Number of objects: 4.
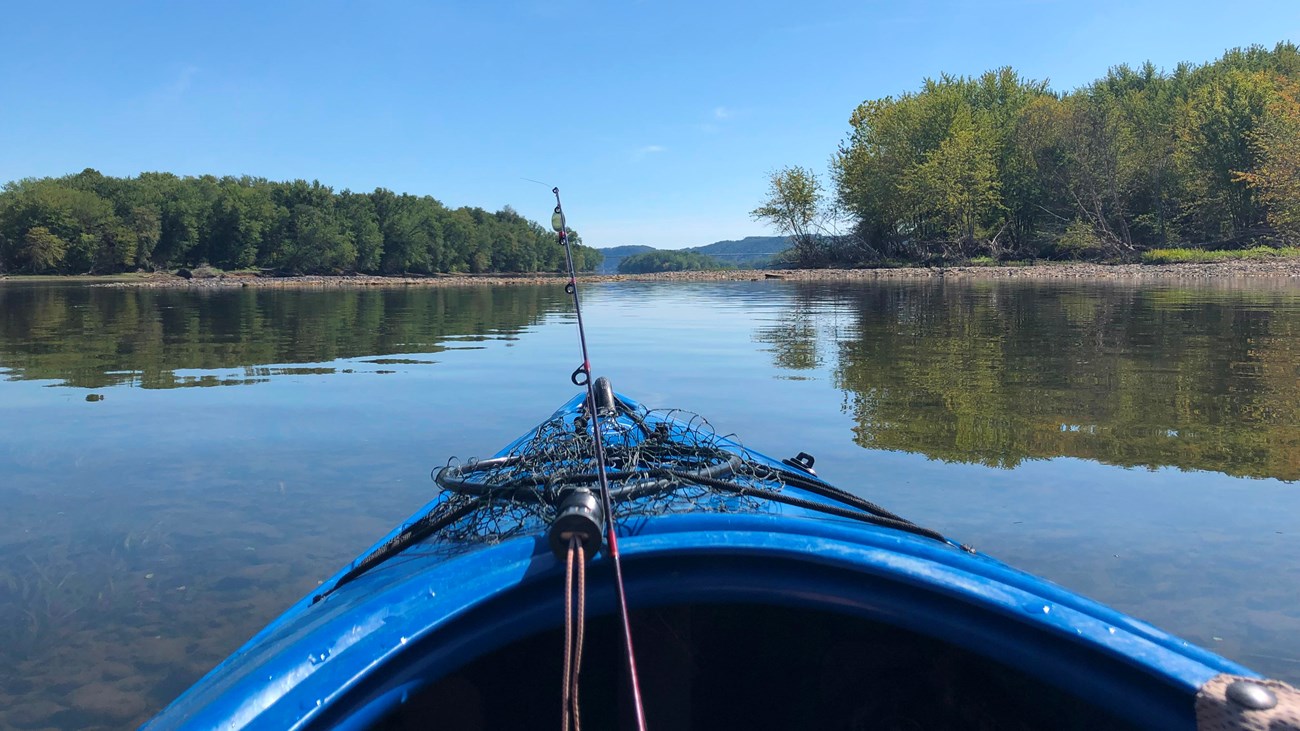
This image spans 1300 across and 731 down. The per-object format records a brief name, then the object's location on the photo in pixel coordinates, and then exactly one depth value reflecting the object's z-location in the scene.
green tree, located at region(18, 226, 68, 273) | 77.31
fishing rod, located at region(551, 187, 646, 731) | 1.69
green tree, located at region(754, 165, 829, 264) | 66.62
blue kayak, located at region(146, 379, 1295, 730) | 1.83
